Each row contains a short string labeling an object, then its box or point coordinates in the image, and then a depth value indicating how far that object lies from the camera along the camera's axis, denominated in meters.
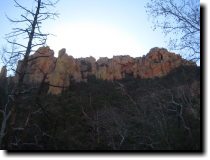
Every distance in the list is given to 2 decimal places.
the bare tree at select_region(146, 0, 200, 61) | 7.07
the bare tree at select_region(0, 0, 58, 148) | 7.17
